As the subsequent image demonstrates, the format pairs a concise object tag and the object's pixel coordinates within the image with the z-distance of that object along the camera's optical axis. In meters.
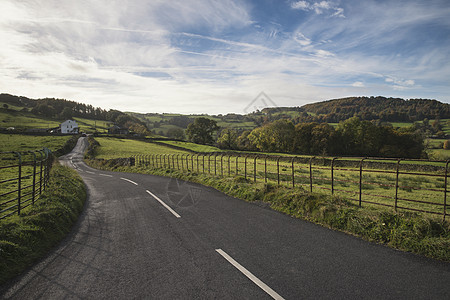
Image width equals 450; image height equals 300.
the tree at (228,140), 49.92
